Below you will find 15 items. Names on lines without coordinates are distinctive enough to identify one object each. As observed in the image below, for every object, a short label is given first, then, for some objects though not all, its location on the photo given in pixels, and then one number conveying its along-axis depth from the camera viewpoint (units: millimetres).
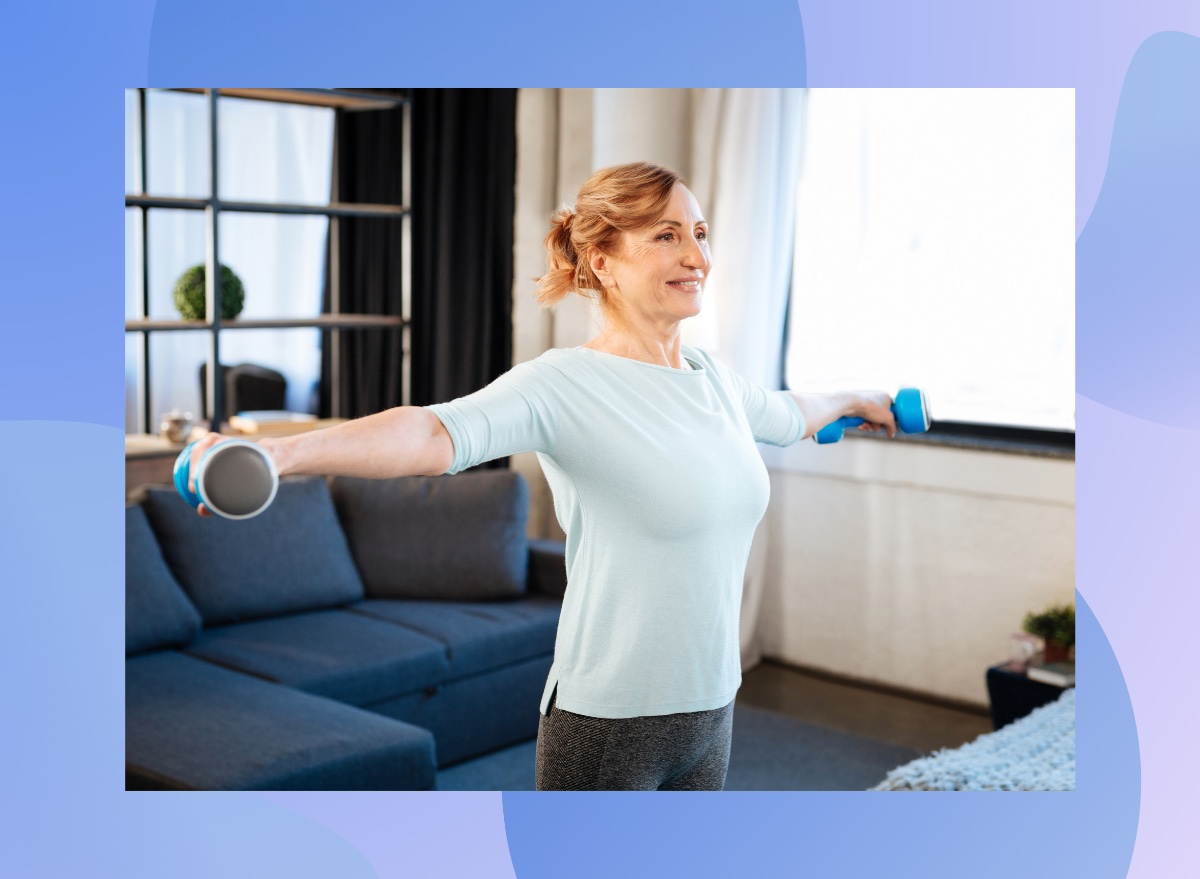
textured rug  2398
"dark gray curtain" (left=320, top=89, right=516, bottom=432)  4785
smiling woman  1382
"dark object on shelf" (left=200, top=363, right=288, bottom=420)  5043
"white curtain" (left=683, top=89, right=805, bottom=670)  4527
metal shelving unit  3961
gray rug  3521
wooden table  3902
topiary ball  4094
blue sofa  2766
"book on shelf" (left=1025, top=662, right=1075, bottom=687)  3653
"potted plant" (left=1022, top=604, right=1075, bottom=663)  3777
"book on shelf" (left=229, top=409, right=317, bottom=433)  4148
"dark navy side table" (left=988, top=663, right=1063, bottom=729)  3709
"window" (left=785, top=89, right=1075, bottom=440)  4121
